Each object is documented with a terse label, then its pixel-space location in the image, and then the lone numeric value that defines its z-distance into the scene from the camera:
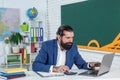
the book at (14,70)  2.24
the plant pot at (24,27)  5.78
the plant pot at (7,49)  5.62
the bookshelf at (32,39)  5.80
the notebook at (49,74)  2.27
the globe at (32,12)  5.87
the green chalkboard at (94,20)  3.92
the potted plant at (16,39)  5.61
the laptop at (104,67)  2.31
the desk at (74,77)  2.16
